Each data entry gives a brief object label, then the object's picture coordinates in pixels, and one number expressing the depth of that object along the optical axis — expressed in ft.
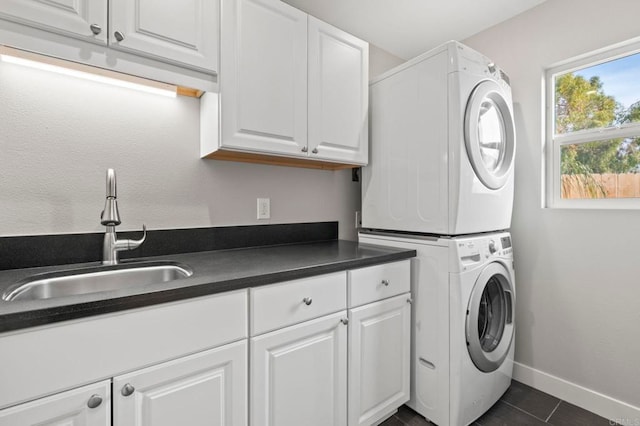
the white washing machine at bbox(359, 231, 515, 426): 5.14
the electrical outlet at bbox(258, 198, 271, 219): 6.18
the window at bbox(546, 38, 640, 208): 5.65
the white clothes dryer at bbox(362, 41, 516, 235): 5.14
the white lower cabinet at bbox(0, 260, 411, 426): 2.64
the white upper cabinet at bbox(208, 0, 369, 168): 4.68
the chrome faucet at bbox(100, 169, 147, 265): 4.21
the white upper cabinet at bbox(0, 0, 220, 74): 3.39
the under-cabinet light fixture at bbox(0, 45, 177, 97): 3.77
